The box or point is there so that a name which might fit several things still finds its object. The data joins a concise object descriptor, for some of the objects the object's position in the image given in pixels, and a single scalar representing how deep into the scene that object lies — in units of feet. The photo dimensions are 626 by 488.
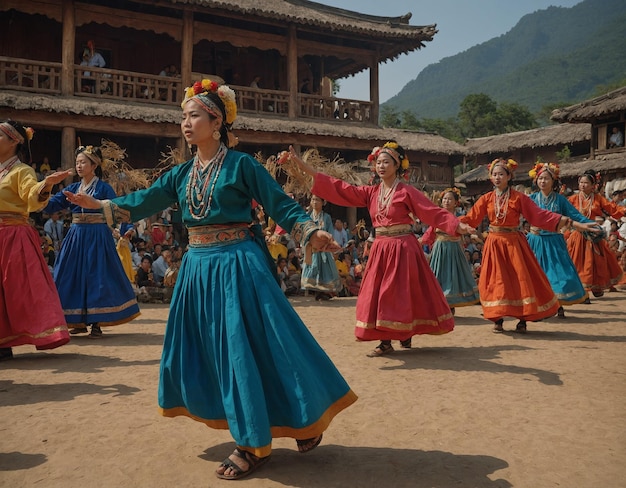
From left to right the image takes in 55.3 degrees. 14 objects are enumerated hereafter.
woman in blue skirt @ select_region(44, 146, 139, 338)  22.08
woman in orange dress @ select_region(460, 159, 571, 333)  22.79
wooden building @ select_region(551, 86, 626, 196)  79.87
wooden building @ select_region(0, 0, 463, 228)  49.62
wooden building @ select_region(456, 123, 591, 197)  98.17
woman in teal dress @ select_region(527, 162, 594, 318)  26.96
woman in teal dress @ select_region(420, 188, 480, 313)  28.45
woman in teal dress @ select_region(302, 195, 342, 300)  37.50
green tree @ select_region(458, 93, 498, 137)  183.42
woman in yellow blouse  17.58
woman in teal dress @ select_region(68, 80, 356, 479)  9.86
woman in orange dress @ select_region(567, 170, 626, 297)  33.04
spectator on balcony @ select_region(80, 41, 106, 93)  53.42
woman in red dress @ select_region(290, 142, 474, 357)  18.97
